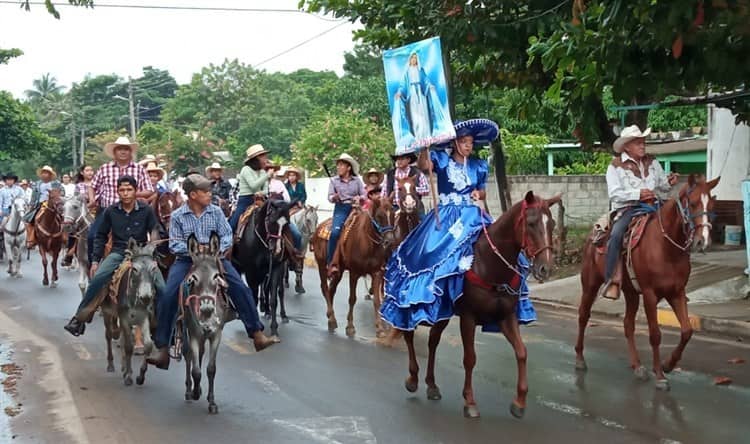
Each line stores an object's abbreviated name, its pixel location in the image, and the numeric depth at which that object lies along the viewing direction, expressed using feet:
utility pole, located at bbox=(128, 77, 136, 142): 163.10
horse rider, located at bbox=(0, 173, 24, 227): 82.02
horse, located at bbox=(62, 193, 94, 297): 56.65
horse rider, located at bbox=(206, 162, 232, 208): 66.13
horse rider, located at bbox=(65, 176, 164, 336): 34.63
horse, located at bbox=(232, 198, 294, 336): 43.91
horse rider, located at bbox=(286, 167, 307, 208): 62.03
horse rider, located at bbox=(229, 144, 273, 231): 46.32
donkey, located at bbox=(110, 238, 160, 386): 32.35
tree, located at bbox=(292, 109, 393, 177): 112.78
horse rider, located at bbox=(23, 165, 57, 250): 72.49
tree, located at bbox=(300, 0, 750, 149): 26.53
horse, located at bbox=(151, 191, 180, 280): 38.58
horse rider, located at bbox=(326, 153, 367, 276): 47.67
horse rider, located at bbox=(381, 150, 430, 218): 45.85
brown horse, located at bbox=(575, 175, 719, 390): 30.37
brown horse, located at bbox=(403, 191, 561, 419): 26.08
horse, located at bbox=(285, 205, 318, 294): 65.72
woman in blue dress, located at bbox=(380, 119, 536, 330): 27.94
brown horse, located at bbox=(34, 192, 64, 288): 67.97
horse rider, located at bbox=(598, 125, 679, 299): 34.14
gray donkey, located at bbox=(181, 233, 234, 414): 28.22
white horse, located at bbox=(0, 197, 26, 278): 75.15
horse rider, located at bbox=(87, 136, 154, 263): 40.16
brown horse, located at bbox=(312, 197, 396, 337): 42.09
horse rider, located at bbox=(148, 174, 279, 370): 30.48
